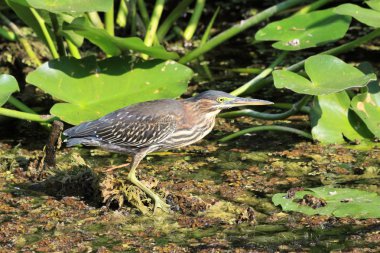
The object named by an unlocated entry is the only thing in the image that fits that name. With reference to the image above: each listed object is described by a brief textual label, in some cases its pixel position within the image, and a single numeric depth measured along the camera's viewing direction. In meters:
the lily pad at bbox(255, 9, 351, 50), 15.83
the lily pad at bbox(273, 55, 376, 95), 14.22
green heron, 13.71
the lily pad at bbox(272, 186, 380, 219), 12.05
